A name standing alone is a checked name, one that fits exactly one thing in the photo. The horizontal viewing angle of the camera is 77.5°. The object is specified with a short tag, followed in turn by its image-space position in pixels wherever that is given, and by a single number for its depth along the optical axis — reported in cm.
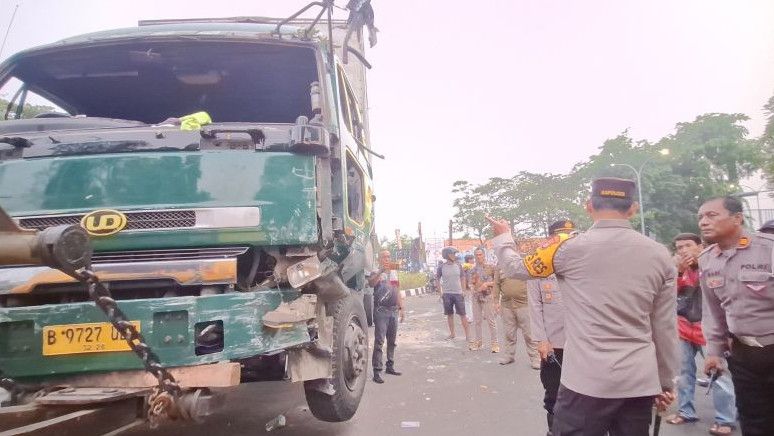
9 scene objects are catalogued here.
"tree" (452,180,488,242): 4144
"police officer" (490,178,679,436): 205
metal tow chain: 185
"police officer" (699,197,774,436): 263
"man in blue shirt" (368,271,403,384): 613
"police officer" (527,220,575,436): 344
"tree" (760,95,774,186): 2455
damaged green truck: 223
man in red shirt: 378
